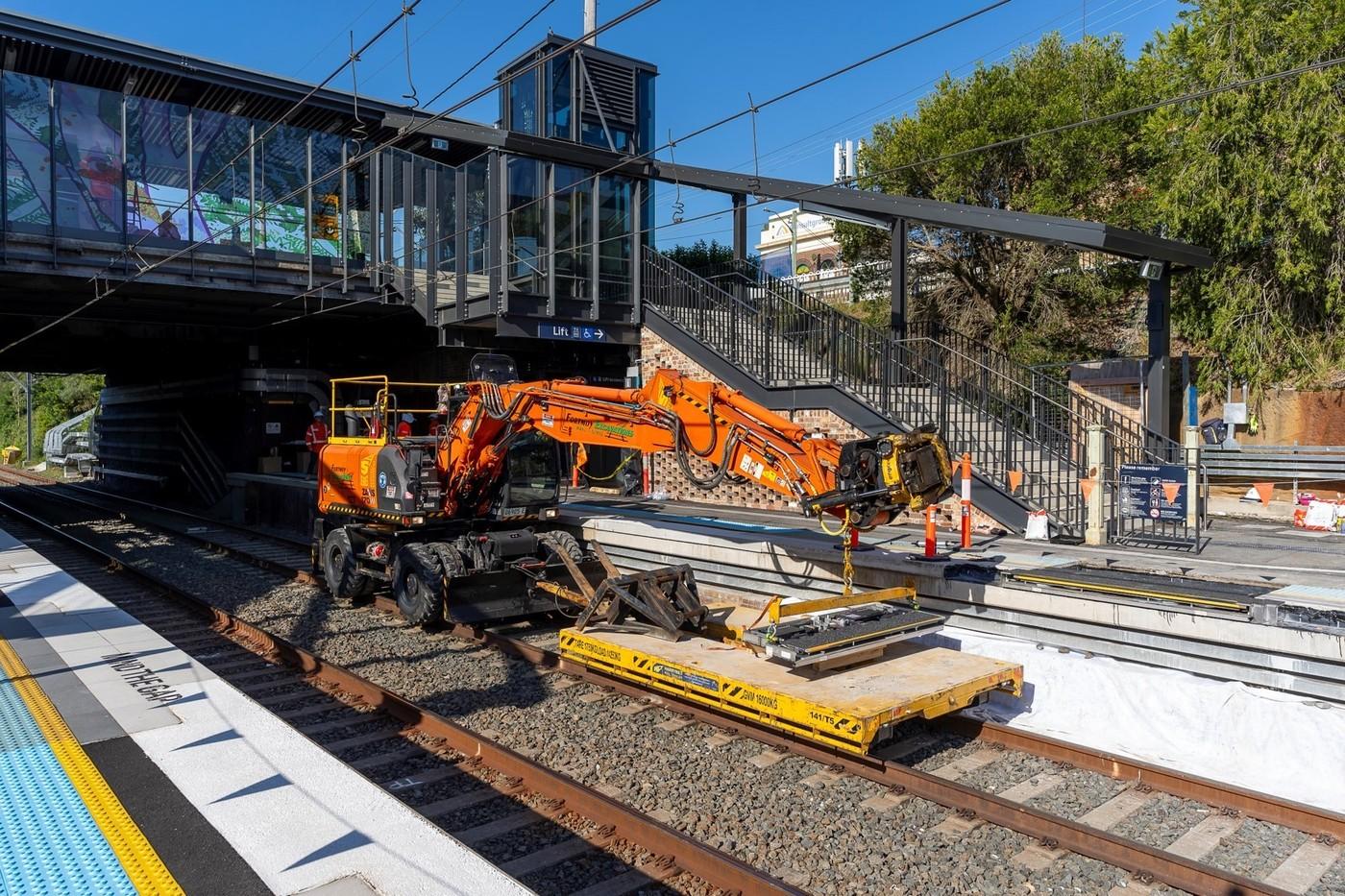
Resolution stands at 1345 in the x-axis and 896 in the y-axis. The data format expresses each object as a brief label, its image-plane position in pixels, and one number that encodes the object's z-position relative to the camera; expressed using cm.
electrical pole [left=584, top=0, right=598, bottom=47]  2601
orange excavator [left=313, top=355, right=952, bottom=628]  820
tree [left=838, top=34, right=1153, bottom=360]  2133
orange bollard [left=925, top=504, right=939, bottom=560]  996
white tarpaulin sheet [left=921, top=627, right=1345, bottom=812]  643
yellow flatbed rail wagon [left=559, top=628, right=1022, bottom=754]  646
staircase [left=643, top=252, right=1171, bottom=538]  1374
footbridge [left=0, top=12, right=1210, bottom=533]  1586
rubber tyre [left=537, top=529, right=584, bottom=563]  1131
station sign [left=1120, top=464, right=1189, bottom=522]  1138
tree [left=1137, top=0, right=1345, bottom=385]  1725
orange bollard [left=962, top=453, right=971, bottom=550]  1152
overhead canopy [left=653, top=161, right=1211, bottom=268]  1352
